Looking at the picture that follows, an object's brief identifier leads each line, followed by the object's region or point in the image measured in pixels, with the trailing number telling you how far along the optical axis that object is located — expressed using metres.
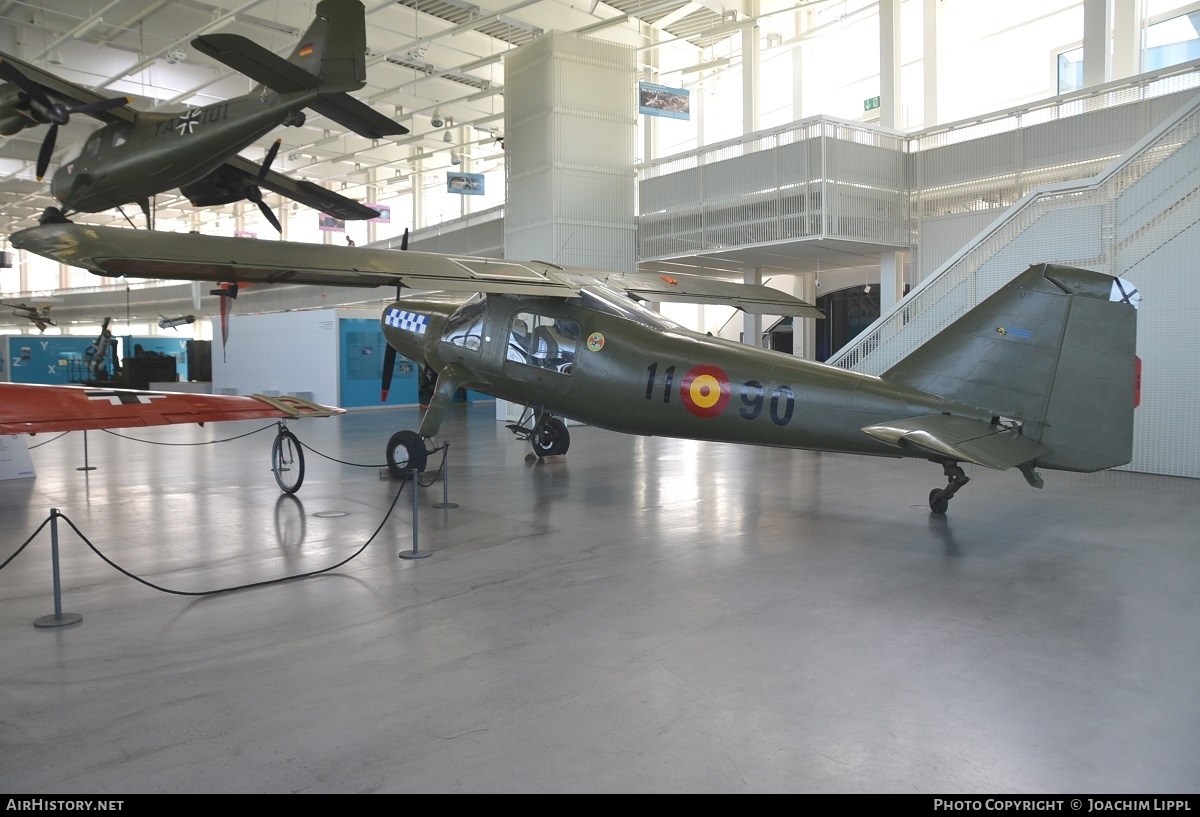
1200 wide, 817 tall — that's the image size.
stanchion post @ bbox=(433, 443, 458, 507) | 7.86
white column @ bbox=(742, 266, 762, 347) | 16.45
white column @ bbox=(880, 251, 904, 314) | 15.18
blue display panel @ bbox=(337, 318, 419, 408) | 22.03
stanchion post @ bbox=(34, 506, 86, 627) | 4.65
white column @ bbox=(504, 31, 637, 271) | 17.78
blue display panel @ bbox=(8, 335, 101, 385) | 25.52
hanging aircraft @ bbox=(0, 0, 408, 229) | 10.42
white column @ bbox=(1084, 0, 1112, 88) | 14.54
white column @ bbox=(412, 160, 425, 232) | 38.03
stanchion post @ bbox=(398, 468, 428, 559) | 6.22
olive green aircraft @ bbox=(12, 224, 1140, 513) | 6.32
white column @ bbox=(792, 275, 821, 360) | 20.06
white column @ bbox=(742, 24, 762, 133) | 21.80
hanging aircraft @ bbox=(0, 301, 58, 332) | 28.14
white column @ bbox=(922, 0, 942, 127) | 19.08
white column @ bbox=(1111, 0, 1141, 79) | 14.70
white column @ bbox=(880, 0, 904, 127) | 18.00
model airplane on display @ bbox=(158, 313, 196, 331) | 26.20
